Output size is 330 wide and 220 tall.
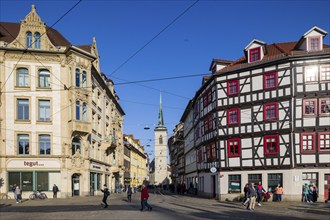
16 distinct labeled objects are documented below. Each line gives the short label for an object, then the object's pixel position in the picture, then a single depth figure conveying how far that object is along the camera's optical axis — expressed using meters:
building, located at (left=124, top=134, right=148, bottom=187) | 99.62
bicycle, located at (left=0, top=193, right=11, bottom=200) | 41.62
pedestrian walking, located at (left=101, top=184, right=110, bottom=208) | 27.36
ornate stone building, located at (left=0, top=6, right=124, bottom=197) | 42.91
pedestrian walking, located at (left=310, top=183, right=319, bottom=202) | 33.64
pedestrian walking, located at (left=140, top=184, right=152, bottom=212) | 24.50
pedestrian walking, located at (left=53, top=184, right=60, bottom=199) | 42.34
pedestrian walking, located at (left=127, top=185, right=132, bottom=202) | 37.03
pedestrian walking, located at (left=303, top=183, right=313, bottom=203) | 33.31
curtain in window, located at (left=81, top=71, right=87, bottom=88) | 46.88
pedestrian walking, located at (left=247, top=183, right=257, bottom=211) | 26.33
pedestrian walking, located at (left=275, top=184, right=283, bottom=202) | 34.50
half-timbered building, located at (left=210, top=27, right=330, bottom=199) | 35.38
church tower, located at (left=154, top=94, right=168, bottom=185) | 132.62
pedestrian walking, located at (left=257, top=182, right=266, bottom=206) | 31.36
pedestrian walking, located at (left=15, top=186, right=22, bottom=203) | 36.62
